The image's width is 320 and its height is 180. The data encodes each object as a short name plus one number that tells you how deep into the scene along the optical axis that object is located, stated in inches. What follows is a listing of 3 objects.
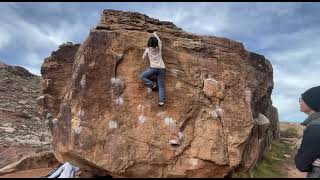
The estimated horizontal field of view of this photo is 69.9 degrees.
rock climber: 259.8
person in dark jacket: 133.2
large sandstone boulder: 256.2
